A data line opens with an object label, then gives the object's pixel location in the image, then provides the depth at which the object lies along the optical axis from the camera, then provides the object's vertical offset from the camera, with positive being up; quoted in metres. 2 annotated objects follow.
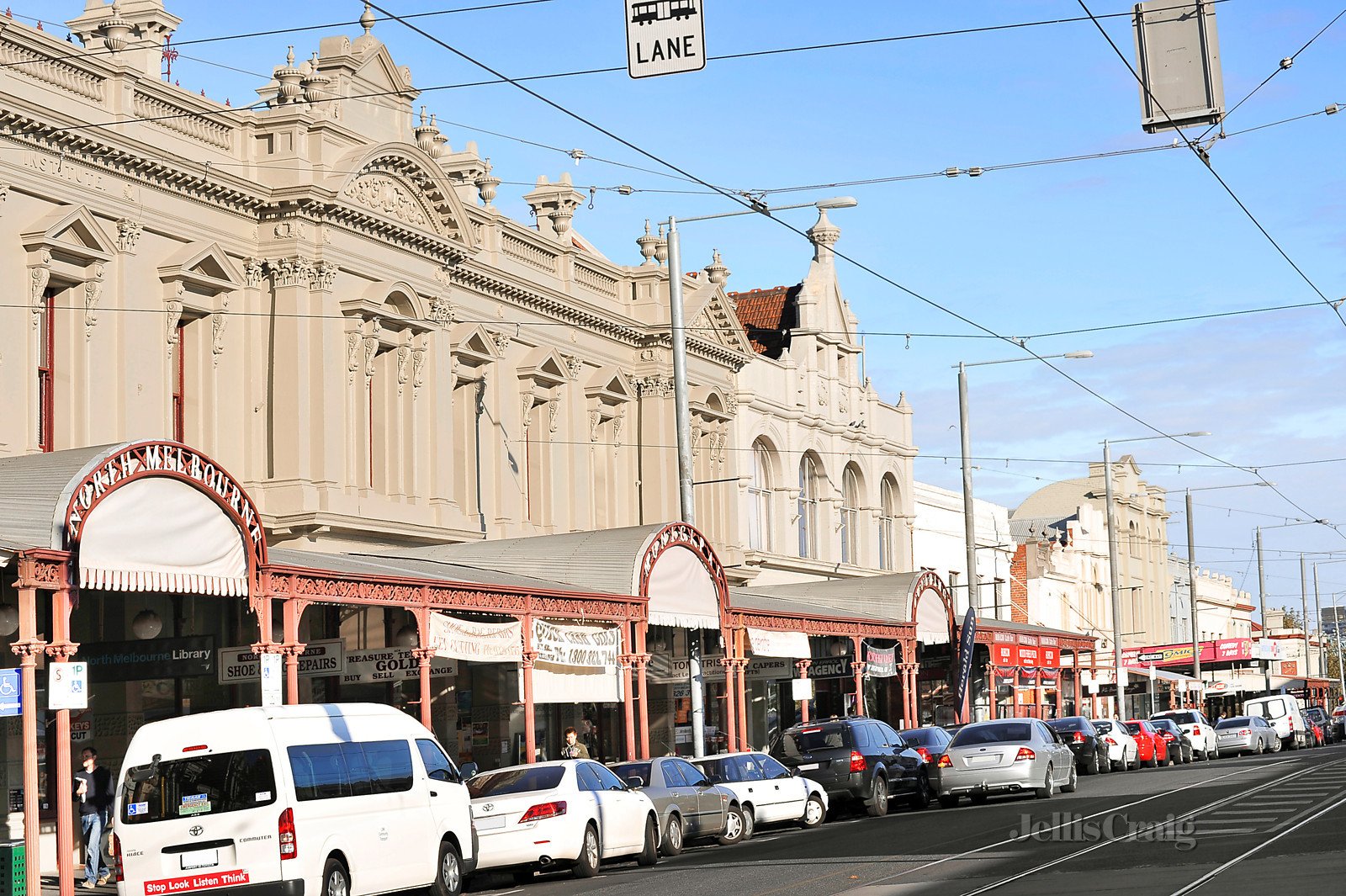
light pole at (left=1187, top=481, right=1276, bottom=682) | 72.69 +0.85
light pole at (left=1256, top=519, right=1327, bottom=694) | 86.41 +1.66
